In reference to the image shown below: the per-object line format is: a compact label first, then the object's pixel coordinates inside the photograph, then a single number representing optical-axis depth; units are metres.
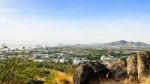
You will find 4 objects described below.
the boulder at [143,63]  6.00
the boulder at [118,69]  6.36
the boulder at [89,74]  6.03
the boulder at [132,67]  6.17
